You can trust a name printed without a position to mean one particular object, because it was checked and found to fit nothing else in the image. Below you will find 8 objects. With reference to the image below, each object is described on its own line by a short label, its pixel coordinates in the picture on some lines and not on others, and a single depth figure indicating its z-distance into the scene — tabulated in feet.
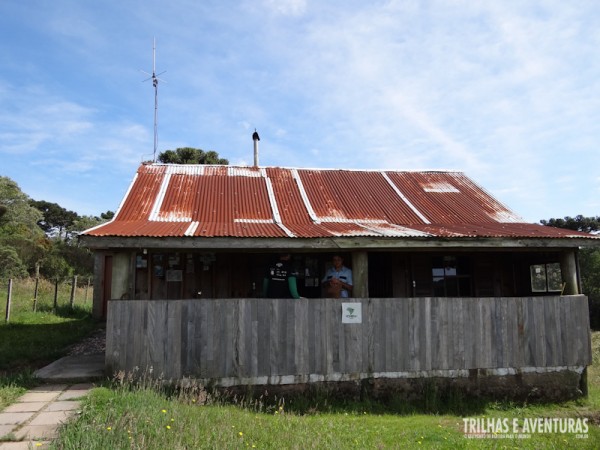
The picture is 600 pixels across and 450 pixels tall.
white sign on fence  24.41
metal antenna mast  46.85
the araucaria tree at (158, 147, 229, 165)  98.94
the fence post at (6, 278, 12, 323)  39.14
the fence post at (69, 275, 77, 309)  50.26
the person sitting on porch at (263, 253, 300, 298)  25.45
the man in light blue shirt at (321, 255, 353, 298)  26.66
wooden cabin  23.07
